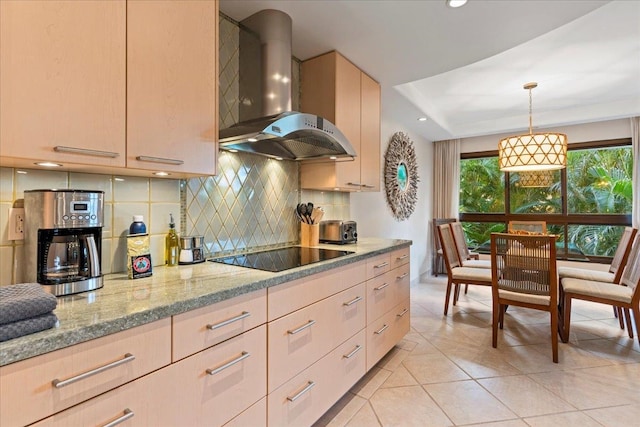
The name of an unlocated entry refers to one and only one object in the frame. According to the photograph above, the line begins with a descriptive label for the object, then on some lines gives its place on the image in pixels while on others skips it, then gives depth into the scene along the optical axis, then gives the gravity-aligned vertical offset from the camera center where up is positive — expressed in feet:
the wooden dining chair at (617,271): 9.07 -1.92
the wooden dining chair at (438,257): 17.28 -2.47
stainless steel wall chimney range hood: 5.76 +2.48
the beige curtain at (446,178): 17.53 +2.16
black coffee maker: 3.31 -0.31
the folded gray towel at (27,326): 2.20 -0.85
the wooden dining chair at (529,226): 12.46 -0.49
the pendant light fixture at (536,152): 9.87 +2.09
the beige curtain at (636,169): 13.32 +2.01
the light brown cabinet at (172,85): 3.72 +1.74
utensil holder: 7.55 -0.49
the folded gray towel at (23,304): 2.21 -0.68
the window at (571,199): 14.23 +0.82
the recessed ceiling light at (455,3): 5.56 +3.93
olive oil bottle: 4.99 -0.56
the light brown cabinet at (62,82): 2.83 +1.36
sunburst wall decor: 12.98 +1.77
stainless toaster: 7.80 -0.46
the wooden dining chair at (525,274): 7.76 -1.63
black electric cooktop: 4.92 -0.82
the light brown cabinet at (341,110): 7.43 +2.70
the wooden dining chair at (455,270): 10.34 -2.00
